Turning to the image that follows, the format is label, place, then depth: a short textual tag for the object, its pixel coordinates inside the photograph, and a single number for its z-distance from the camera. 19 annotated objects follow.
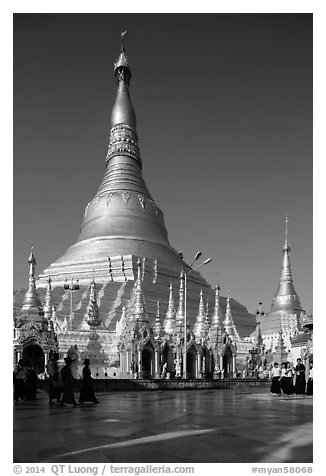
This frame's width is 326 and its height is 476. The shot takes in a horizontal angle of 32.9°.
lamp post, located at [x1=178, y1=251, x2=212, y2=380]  30.20
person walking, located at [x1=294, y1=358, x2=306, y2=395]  22.75
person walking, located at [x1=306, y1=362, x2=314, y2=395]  22.00
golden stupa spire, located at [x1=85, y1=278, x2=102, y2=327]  52.97
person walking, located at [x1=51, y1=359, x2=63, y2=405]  17.70
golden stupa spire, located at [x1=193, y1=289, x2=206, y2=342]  56.00
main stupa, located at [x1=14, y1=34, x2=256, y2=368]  62.03
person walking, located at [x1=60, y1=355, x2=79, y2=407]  16.86
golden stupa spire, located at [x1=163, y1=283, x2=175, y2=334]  55.58
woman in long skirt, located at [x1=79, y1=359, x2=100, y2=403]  17.25
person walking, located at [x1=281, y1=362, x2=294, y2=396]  22.73
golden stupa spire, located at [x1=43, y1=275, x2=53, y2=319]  55.56
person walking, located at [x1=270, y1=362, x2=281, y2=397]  22.22
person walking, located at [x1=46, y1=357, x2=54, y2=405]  17.61
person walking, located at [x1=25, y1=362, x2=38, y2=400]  20.38
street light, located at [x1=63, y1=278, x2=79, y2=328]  64.58
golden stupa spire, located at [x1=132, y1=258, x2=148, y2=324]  47.88
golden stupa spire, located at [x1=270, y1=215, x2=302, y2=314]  79.12
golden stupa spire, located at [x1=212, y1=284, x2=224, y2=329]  55.44
